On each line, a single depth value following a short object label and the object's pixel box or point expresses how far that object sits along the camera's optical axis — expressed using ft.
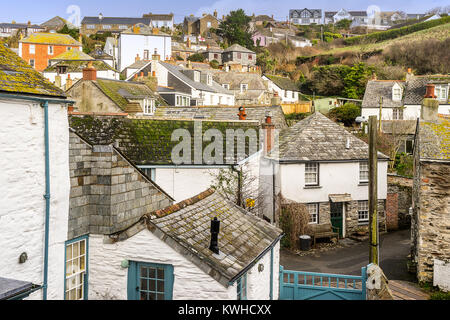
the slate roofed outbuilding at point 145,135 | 62.80
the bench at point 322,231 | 75.37
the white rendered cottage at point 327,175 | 77.36
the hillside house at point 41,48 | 227.40
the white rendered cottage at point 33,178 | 25.29
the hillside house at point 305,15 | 524.93
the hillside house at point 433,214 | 50.60
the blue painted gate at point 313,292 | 40.47
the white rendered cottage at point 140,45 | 238.68
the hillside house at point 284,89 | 222.07
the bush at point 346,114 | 146.61
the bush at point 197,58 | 284.41
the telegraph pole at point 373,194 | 38.27
